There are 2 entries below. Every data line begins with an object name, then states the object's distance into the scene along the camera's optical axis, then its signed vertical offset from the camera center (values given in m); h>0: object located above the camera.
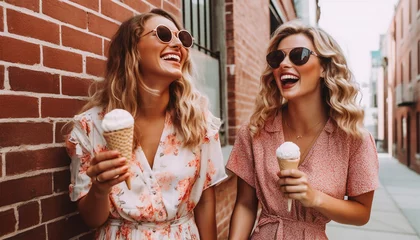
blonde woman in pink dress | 1.83 -0.18
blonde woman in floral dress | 1.73 -0.15
